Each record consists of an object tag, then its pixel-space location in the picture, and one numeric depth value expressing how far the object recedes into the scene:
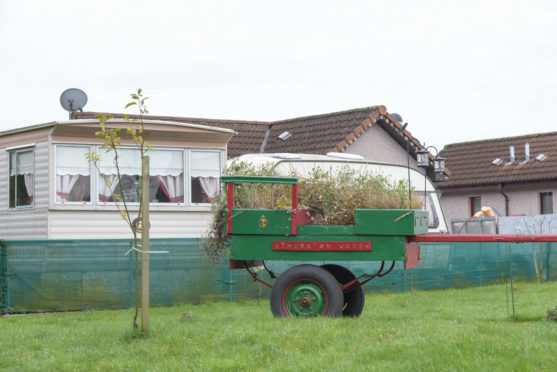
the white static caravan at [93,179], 16.56
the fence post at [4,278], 14.38
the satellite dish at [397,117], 28.65
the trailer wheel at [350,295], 10.45
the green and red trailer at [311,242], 9.41
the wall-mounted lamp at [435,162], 21.97
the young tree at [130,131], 8.98
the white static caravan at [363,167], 15.83
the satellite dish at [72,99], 22.92
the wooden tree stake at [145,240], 9.00
